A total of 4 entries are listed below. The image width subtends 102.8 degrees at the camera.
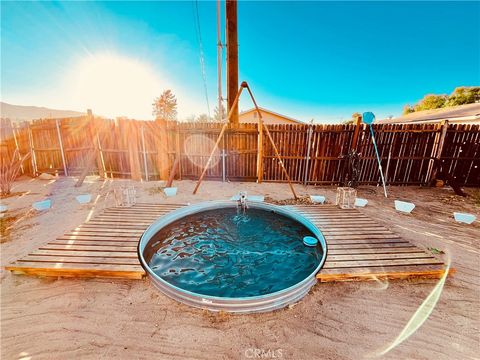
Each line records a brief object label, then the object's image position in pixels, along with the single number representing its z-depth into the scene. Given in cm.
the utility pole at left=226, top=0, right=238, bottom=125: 645
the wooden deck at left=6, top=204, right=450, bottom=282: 274
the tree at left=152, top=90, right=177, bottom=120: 4397
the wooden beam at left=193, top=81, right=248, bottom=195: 551
